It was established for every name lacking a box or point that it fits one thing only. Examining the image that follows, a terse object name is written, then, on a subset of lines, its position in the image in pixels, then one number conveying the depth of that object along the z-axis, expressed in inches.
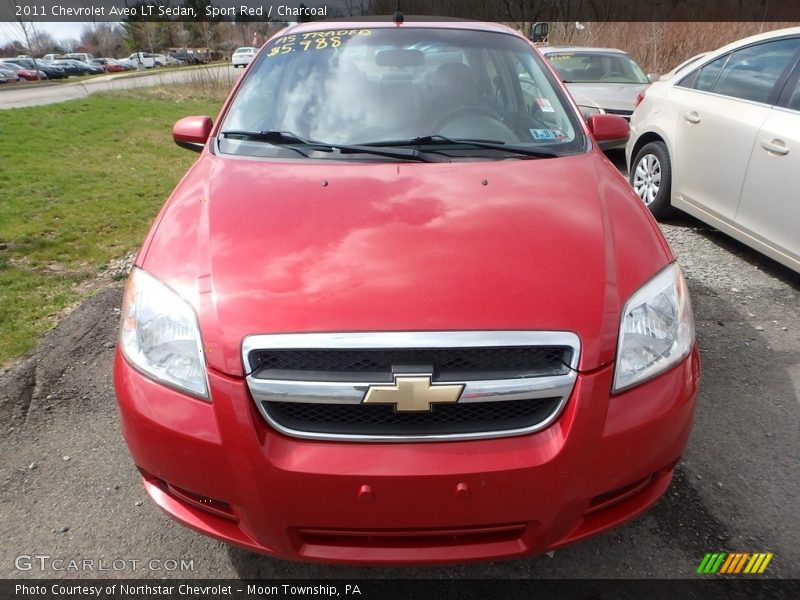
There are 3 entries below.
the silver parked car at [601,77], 283.6
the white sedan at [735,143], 136.5
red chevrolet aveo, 54.3
